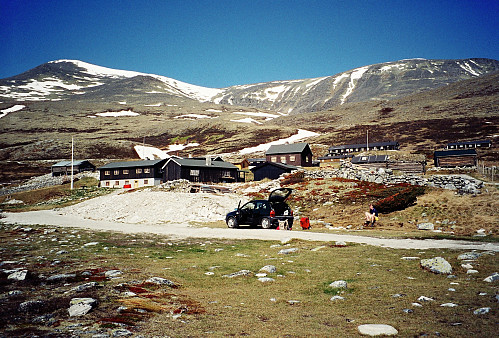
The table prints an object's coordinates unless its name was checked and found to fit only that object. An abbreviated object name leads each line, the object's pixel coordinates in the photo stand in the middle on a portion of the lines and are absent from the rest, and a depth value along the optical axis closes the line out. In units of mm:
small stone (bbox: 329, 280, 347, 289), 8991
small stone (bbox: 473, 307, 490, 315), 6609
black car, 25656
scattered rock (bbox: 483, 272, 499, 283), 8754
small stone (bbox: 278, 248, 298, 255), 14417
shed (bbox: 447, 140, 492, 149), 98625
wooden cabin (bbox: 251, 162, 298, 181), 69375
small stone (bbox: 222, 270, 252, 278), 10461
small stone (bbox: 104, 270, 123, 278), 9911
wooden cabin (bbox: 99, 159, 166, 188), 78062
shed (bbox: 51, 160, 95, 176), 95312
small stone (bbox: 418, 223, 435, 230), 23283
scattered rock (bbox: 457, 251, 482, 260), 11312
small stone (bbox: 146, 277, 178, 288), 9289
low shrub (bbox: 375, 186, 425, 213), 28766
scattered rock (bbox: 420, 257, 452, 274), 9977
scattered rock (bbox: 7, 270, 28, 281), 9320
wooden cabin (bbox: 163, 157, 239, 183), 71750
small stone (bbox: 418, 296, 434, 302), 7622
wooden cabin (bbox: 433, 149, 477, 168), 71625
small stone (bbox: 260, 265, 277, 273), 10875
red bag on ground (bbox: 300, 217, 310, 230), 24941
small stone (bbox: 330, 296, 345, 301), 8120
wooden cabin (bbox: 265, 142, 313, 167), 96250
